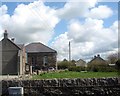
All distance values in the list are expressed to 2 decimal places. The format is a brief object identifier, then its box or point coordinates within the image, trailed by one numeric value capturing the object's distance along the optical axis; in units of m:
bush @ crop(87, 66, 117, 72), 23.78
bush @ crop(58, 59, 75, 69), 35.47
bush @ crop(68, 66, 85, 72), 28.05
